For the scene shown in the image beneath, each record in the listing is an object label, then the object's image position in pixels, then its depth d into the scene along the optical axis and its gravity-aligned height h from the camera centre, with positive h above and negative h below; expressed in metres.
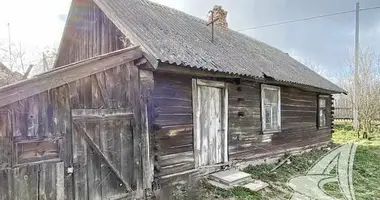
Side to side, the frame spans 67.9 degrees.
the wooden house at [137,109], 3.80 -0.17
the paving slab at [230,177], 6.29 -1.82
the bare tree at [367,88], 17.23 +0.56
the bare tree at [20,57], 14.12 +2.38
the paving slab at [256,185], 6.31 -2.01
